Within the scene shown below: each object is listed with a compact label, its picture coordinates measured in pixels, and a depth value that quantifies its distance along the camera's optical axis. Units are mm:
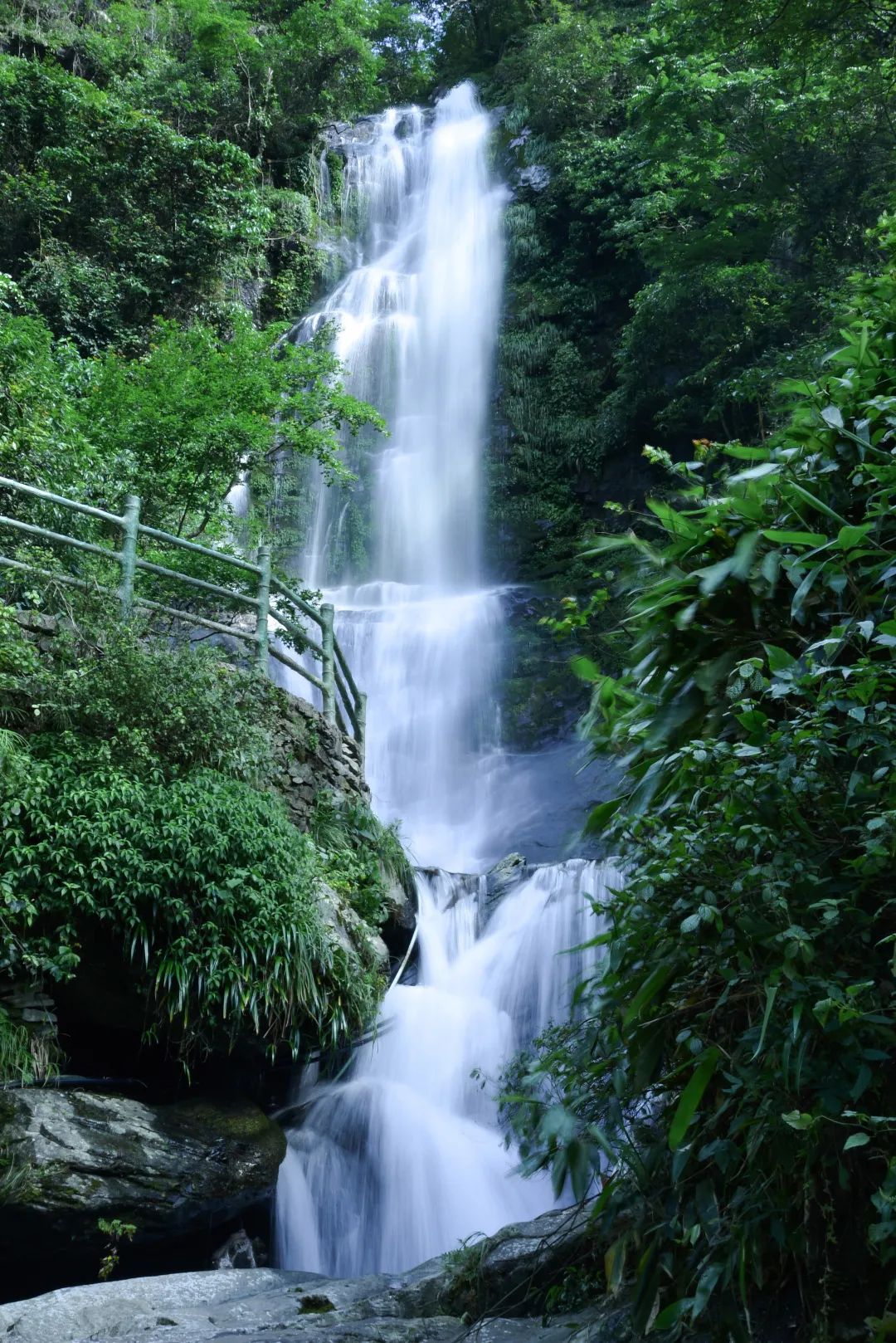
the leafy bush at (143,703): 6230
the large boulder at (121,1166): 4977
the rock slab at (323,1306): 3209
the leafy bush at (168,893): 5547
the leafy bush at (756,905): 1971
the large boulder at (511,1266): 3246
